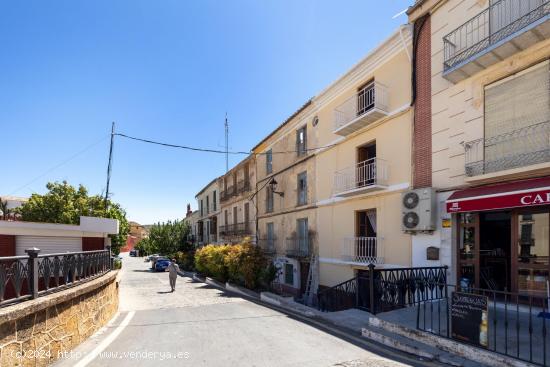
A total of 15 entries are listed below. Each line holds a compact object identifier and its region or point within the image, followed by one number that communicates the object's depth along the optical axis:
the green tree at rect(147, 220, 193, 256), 40.75
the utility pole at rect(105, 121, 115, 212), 20.09
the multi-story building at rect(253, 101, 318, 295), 17.64
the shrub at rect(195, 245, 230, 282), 20.52
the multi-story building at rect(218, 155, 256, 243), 26.11
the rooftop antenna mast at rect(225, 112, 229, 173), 31.64
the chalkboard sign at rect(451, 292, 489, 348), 5.49
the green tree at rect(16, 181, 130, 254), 30.05
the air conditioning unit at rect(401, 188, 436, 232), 9.54
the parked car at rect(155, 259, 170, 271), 34.62
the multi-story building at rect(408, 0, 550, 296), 7.47
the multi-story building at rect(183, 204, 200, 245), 43.92
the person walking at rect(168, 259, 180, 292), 17.56
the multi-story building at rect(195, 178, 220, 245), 37.22
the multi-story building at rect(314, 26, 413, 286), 11.48
